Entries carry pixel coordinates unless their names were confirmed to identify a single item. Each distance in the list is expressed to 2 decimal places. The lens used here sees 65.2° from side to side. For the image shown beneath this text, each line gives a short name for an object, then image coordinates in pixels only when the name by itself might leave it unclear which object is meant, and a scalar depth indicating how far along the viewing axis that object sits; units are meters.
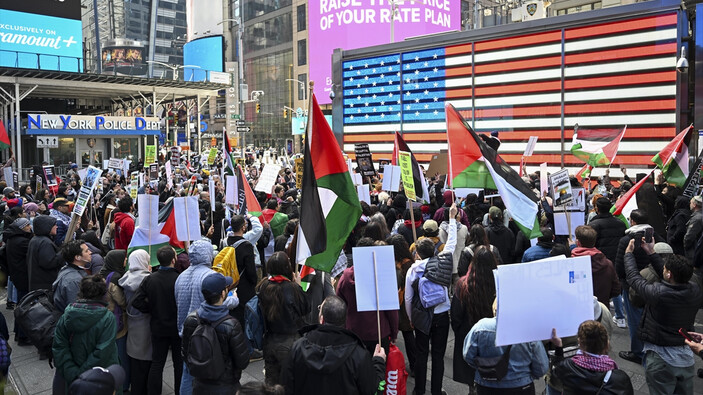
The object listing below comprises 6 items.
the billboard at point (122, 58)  62.78
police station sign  28.42
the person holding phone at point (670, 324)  4.51
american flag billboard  17.89
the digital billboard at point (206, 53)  73.25
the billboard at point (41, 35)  30.23
